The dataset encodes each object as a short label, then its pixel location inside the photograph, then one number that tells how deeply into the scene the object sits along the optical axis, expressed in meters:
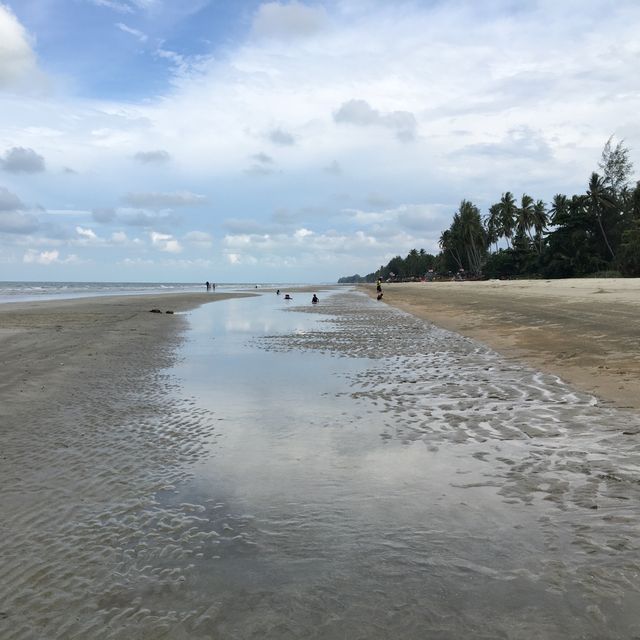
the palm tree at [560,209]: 75.39
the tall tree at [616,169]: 75.56
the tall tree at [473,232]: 111.69
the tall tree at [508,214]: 102.62
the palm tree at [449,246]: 124.70
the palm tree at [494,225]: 108.42
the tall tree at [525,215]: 96.75
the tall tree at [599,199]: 71.12
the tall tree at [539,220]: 97.11
